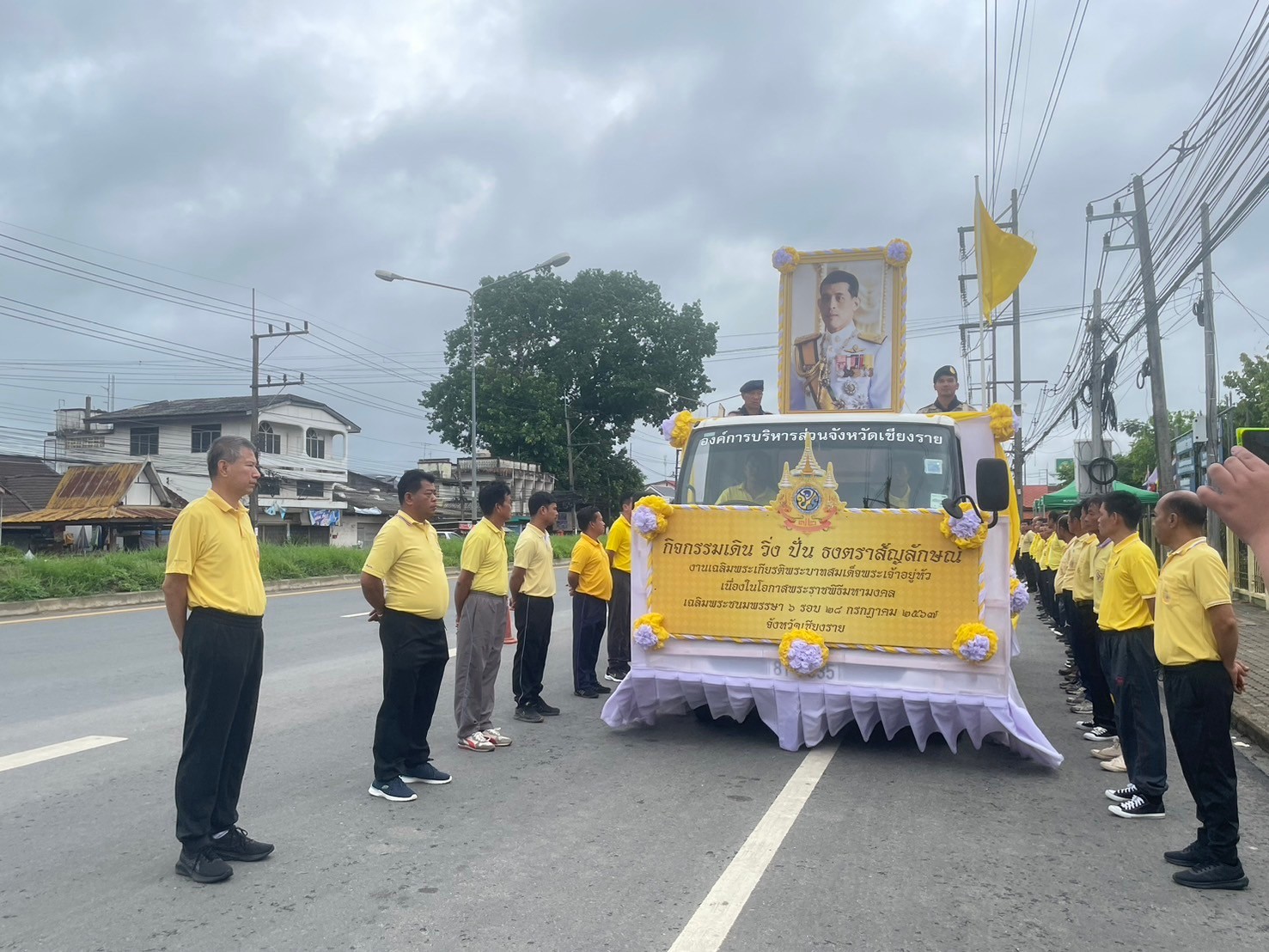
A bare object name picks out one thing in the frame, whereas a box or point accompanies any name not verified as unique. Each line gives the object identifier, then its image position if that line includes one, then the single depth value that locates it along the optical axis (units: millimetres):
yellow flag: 12211
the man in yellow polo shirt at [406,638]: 5855
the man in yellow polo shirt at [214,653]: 4508
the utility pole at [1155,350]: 17016
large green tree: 48562
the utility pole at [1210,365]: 16312
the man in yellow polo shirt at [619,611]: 10336
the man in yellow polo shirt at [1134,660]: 5605
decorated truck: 6617
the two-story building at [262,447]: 47875
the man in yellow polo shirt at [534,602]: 8125
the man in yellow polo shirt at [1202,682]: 4543
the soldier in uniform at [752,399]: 9383
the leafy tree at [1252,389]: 28459
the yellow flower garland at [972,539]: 6586
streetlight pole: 27531
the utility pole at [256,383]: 36184
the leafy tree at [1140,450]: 46497
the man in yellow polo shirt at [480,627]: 7070
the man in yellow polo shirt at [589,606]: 9508
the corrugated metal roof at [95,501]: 36031
